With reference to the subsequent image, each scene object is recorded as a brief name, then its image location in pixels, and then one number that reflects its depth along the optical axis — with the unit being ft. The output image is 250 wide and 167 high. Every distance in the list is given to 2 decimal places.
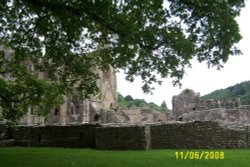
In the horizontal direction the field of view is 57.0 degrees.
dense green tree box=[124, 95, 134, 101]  277.05
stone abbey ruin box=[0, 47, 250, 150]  38.08
